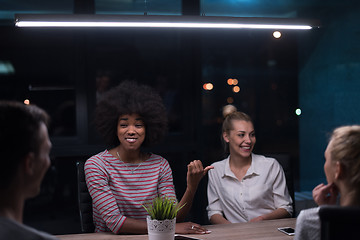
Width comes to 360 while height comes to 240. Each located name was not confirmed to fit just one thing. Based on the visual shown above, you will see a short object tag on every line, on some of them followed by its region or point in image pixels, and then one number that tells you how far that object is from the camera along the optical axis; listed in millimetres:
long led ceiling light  2180
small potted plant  1747
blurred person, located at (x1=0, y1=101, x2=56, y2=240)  1042
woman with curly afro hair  2188
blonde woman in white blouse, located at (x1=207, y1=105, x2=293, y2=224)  2684
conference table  1957
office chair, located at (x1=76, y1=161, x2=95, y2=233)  2391
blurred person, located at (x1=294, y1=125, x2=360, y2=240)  1339
